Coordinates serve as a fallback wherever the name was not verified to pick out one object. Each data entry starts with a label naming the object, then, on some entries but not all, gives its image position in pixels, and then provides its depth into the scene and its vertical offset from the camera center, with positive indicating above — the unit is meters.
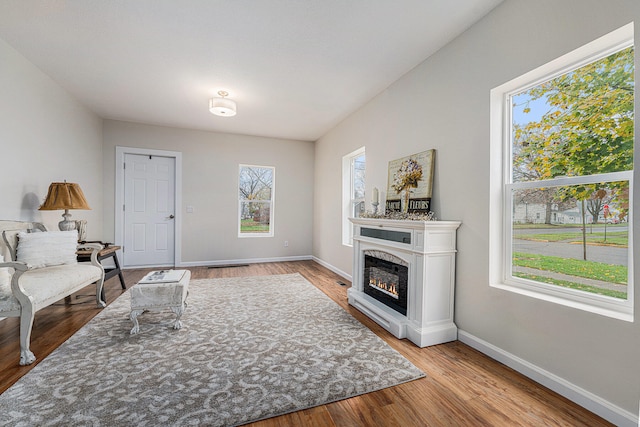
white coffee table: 2.29 -0.74
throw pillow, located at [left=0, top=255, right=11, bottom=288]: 1.91 -0.50
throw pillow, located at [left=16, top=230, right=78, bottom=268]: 2.45 -0.36
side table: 3.01 -0.53
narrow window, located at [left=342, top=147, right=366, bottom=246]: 4.20 +0.41
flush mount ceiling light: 3.42 +1.38
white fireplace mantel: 2.19 -0.57
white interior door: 4.74 +0.02
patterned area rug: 1.41 -1.05
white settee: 1.87 -0.58
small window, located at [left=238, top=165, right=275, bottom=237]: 5.46 +0.25
